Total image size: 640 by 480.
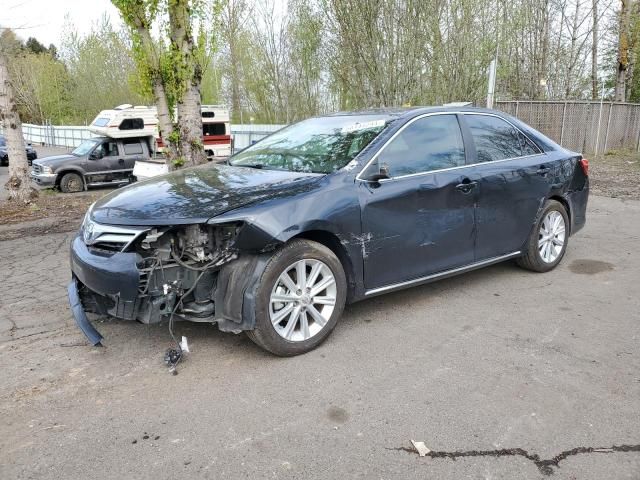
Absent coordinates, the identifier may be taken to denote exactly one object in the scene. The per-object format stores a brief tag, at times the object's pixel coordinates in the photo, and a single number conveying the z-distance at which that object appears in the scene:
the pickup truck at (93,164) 14.66
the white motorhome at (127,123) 17.39
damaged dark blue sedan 3.36
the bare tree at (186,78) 9.45
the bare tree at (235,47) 27.69
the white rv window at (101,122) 17.78
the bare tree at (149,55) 9.39
